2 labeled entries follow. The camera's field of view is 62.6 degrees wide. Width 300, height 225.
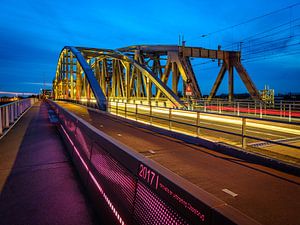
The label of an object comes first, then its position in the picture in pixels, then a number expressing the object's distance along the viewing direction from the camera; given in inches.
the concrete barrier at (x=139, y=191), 68.5
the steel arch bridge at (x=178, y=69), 1106.2
